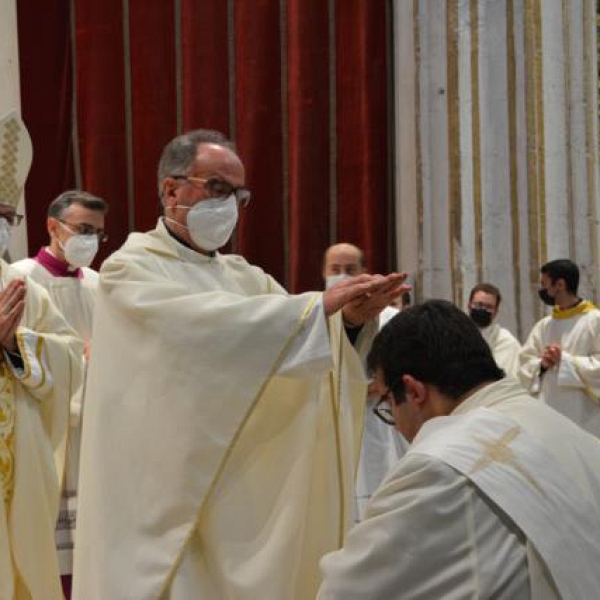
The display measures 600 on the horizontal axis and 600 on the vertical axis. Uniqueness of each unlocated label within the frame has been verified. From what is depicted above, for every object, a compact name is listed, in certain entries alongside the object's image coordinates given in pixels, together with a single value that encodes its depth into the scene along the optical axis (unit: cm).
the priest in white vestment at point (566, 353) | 732
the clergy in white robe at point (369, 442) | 598
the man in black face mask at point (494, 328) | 750
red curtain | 784
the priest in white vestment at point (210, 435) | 357
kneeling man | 212
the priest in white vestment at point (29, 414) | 458
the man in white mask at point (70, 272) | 570
